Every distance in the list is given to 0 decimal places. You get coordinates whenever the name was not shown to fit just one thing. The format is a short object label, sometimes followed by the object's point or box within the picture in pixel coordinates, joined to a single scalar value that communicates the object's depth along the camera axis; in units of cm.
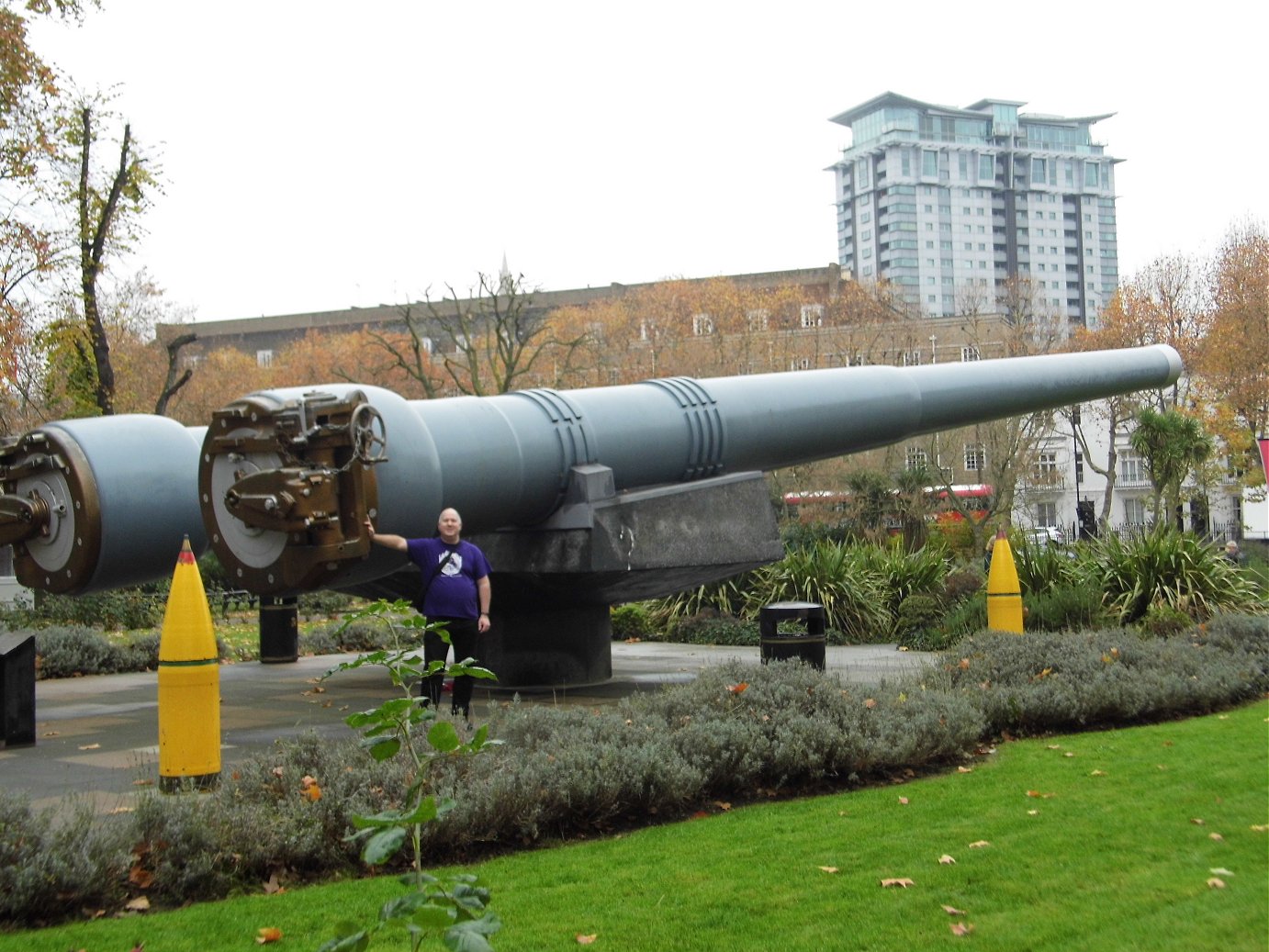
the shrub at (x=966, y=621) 1371
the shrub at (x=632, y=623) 1641
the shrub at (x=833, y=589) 1545
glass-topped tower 16812
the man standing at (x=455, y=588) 743
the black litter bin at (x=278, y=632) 1280
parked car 1510
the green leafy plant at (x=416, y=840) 288
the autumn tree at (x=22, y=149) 1936
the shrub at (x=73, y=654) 1195
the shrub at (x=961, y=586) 1562
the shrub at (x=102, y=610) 1789
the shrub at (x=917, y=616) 1513
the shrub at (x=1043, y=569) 1415
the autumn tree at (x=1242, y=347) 3903
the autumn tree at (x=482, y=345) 3356
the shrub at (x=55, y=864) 453
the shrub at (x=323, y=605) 2088
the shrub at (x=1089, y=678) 816
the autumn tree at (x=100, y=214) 2161
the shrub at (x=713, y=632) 1536
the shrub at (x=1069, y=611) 1284
